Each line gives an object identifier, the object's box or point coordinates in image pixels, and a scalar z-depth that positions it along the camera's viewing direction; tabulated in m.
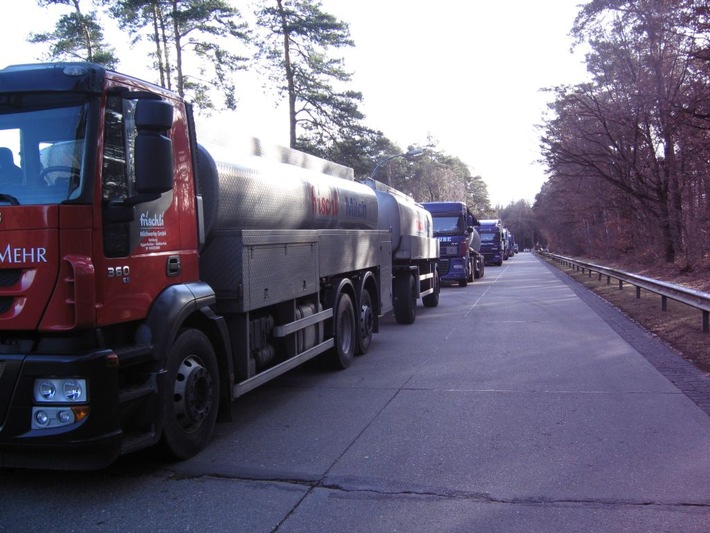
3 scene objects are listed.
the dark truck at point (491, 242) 46.72
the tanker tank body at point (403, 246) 13.72
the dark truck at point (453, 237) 24.89
